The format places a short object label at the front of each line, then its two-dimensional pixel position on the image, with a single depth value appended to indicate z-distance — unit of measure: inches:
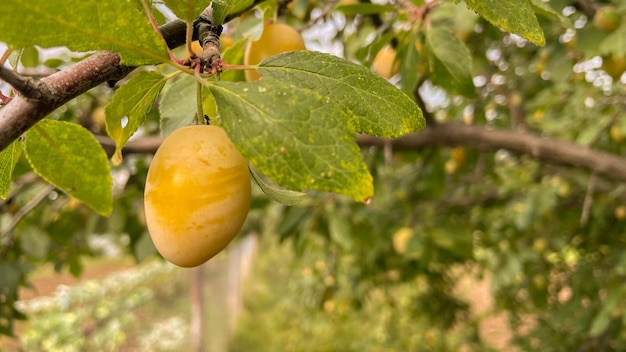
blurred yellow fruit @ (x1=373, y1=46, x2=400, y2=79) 21.2
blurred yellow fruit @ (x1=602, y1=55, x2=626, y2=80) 22.7
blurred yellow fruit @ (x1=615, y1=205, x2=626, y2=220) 33.8
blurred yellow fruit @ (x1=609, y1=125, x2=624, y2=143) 29.0
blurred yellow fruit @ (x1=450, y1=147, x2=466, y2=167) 36.3
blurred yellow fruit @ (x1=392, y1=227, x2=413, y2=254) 29.0
